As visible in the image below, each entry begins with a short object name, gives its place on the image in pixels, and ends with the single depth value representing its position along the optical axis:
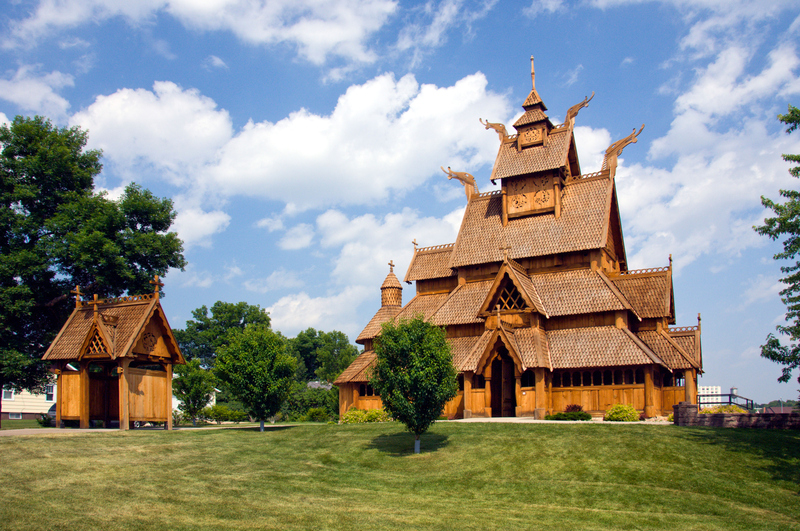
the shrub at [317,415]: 49.36
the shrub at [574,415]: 29.75
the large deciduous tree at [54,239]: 36.78
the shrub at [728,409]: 28.53
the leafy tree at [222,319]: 84.44
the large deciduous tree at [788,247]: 21.38
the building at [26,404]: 62.72
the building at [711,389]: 84.69
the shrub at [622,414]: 28.58
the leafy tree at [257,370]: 29.81
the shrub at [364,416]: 34.50
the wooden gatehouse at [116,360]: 26.70
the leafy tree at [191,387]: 43.47
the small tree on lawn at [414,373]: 22.41
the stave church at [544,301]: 31.98
